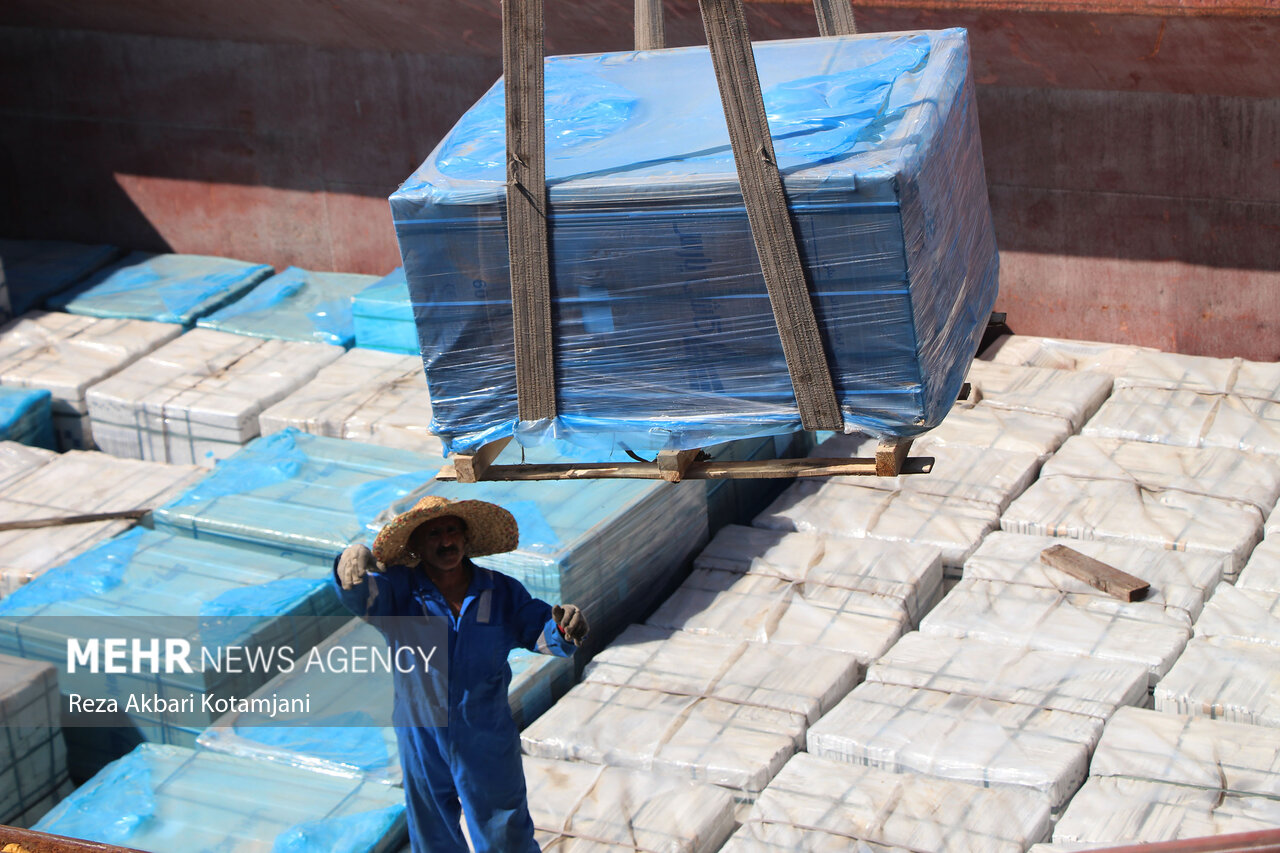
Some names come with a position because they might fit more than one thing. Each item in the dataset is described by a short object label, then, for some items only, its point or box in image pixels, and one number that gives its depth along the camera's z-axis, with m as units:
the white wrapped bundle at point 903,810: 10.94
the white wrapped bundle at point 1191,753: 11.21
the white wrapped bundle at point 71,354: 19.47
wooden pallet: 8.91
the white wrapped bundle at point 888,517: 15.20
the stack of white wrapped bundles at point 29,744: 12.31
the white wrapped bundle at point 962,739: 11.58
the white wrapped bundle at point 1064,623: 13.09
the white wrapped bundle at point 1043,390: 17.42
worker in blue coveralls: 10.10
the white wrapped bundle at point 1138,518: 14.63
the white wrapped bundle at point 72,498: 15.26
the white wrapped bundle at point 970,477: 15.88
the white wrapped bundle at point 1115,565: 13.89
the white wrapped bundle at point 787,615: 13.77
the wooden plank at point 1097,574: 13.78
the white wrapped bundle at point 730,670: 12.94
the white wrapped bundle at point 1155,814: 10.73
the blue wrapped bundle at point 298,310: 20.52
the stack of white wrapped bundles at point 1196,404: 16.50
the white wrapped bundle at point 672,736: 12.10
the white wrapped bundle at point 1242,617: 13.12
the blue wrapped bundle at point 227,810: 11.29
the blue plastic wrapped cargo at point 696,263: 8.20
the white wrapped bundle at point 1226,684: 12.13
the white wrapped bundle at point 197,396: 18.48
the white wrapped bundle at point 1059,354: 18.98
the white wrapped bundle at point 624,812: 11.20
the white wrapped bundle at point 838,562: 14.46
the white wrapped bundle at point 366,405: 17.33
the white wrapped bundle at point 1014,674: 12.51
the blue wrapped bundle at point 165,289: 21.36
